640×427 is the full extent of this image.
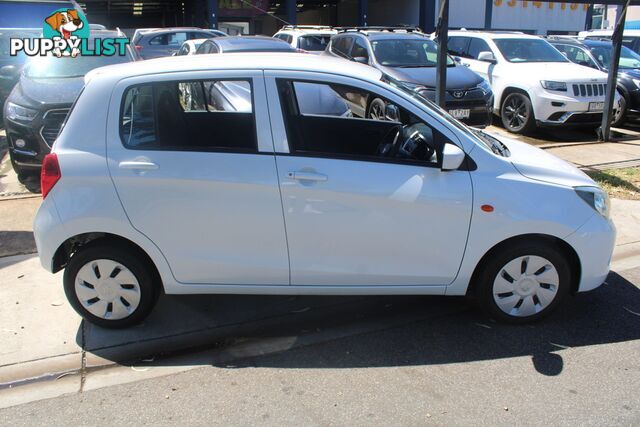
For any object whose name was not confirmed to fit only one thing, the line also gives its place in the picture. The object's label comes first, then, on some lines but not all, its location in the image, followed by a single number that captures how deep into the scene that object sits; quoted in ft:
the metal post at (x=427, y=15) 93.04
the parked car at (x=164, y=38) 57.41
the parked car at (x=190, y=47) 38.74
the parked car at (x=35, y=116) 21.30
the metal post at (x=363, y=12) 92.43
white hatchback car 11.50
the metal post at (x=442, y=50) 22.91
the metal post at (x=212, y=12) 84.38
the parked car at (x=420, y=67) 30.19
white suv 31.91
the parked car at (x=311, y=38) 47.29
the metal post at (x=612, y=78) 29.78
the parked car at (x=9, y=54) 34.40
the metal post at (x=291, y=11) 89.00
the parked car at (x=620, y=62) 36.45
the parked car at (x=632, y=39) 45.30
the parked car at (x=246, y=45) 30.45
